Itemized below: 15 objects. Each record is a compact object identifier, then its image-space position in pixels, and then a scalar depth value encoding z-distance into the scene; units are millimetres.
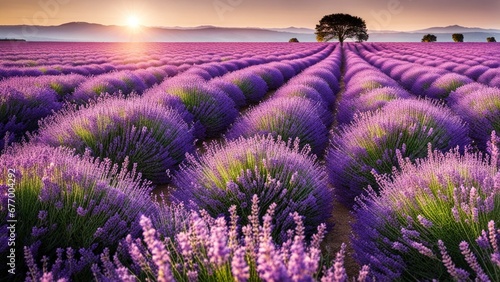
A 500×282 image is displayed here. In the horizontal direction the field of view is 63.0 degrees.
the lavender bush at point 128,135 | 4277
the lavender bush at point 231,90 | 9102
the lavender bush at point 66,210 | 2225
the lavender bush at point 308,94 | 7195
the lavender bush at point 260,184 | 3010
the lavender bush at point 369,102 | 6348
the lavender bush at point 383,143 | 3959
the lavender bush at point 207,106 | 6984
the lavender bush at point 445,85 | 9555
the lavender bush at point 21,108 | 5385
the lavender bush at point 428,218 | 2156
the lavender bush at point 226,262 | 1065
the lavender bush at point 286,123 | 5066
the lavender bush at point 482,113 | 5633
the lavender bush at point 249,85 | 10594
